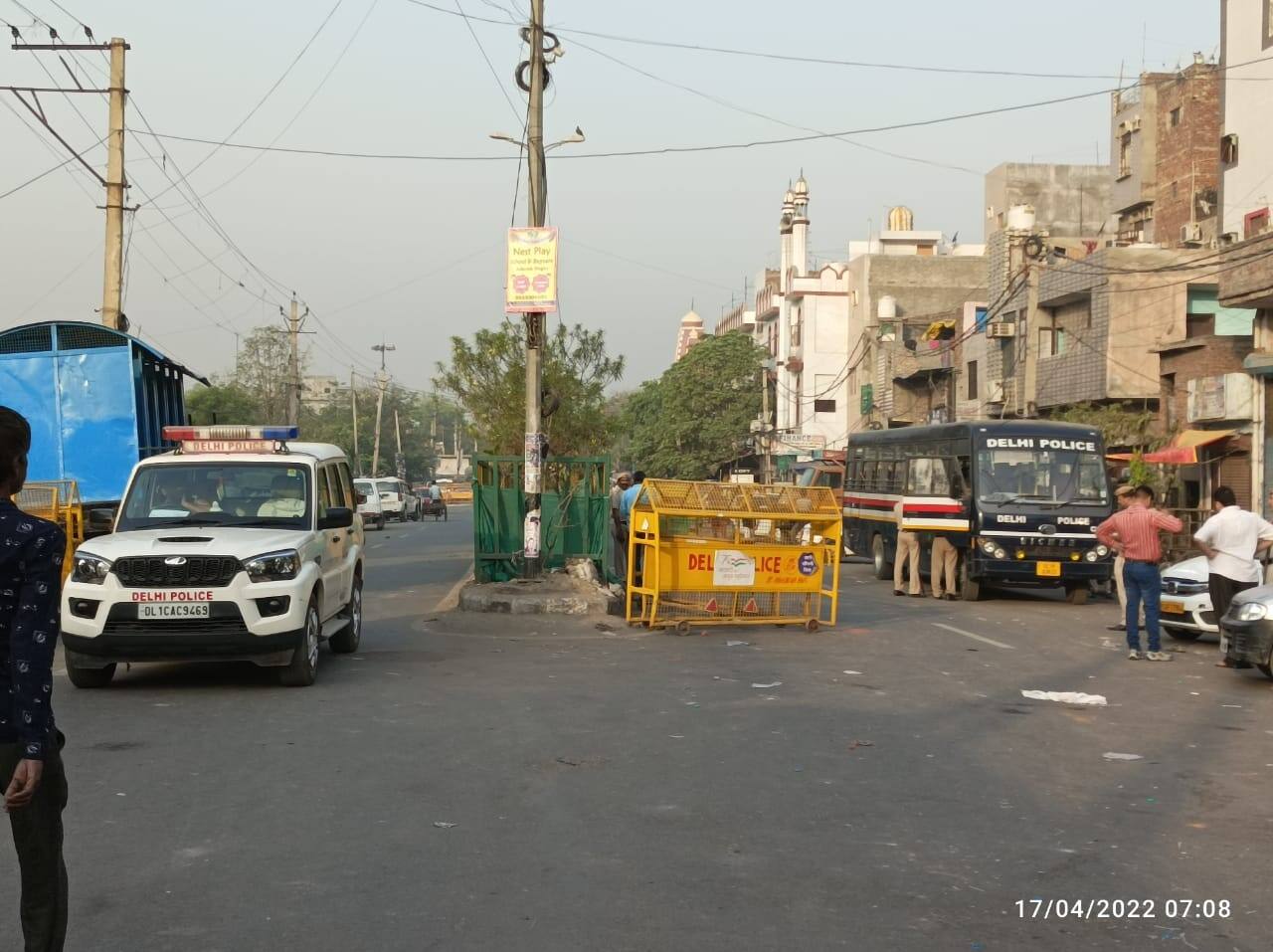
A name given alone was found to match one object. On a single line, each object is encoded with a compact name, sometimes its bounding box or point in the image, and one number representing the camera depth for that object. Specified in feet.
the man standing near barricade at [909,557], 70.85
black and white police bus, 66.39
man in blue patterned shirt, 12.83
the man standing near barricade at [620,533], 68.28
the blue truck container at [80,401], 55.01
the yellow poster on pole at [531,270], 60.80
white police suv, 34.04
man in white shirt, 43.60
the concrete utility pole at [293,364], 155.33
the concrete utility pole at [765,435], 234.99
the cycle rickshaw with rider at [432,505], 221.87
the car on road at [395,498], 193.98
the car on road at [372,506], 162.81
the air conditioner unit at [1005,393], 137.80
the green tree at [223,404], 192.95
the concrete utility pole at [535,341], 60.64
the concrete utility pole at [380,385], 265.13
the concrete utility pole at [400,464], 341.58
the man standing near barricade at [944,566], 68.95
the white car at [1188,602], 49.29
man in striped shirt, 44.75
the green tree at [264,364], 241.35
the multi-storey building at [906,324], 173.88
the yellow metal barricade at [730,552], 52.24
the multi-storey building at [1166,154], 163.02
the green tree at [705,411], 246.47
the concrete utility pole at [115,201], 78.07
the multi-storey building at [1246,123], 110.63
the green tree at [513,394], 98.63
